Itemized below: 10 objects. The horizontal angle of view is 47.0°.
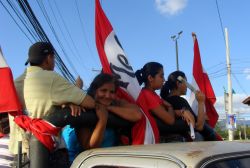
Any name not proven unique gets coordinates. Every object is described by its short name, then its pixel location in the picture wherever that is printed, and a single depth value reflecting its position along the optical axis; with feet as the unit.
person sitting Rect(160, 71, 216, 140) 8.48
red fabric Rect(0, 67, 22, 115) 6.67
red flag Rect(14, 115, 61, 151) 6.16
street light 67.23
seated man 6.59
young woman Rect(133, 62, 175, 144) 7.55
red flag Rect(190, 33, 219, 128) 10.22
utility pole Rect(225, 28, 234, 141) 55.65
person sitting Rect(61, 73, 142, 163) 6.54
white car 4.84
